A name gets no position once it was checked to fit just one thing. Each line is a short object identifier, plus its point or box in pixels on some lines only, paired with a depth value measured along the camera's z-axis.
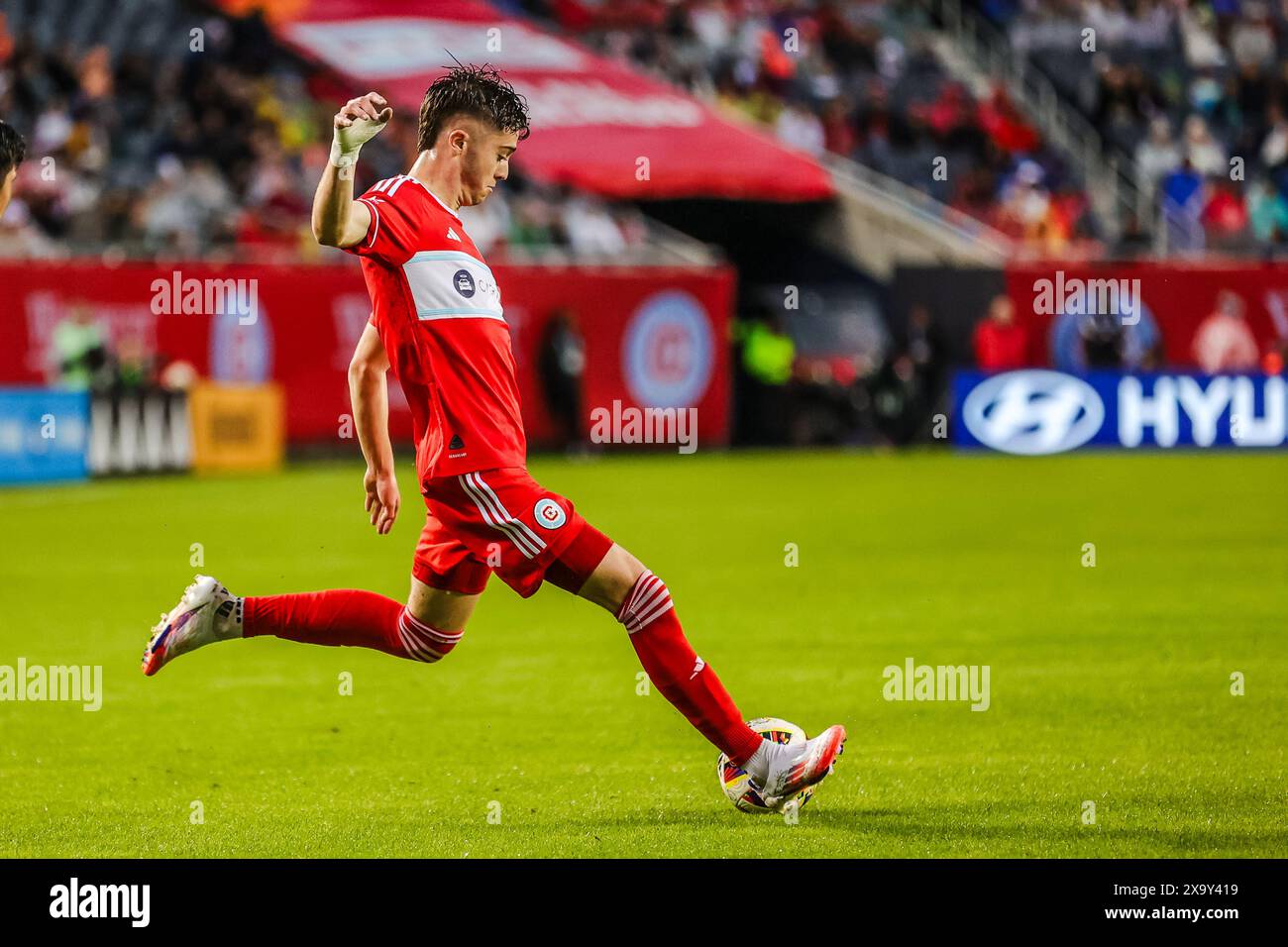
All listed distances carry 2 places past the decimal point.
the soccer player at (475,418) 6.23
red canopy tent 28.38
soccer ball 6.48
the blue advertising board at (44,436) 21.03
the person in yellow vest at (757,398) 27.77
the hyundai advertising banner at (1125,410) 25.48
